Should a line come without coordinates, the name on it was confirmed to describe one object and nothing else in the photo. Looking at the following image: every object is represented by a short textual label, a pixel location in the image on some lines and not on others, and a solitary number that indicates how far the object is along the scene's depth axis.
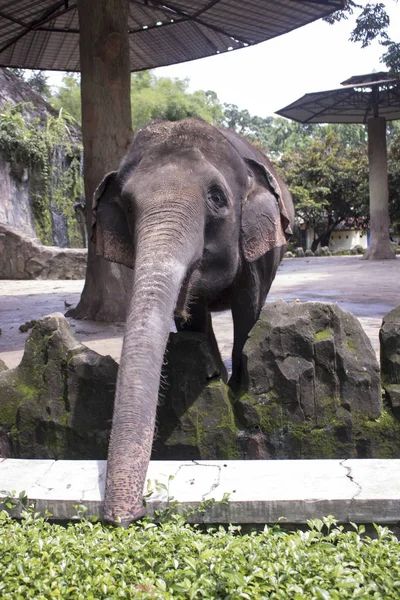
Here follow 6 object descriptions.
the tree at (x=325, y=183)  34.09
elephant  2.44
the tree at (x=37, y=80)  37.56
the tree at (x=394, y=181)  30.34
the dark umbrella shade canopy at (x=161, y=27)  9.52
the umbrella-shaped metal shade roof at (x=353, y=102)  20.75
